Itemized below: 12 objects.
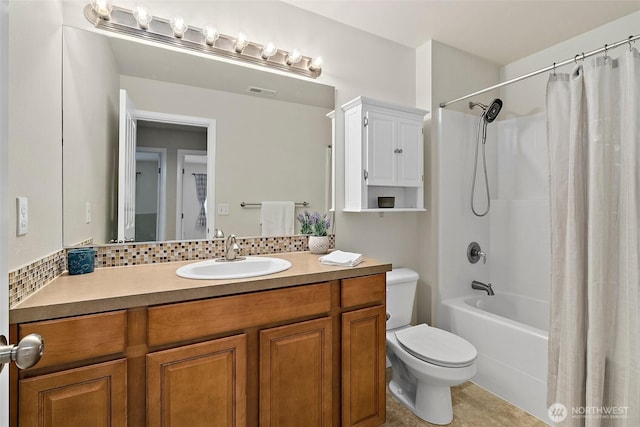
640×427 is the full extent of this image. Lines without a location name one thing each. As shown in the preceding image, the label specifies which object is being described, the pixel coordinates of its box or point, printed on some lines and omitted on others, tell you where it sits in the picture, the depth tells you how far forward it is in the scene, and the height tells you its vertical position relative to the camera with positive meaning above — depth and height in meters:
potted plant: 1.93 -0.12
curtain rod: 1.43 +0.81
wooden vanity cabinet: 0.97 -0.56
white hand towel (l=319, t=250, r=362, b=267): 1.57 -0.24
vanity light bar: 1.51 +0.93
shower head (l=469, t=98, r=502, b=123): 2.44 +0.83
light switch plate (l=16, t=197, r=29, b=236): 0.97 -0.01
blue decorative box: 1.32 -0.20
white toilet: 1.64 -0.79
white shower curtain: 1.32 -0.13
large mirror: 1.45 +0.39
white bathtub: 1.82 -0.86
